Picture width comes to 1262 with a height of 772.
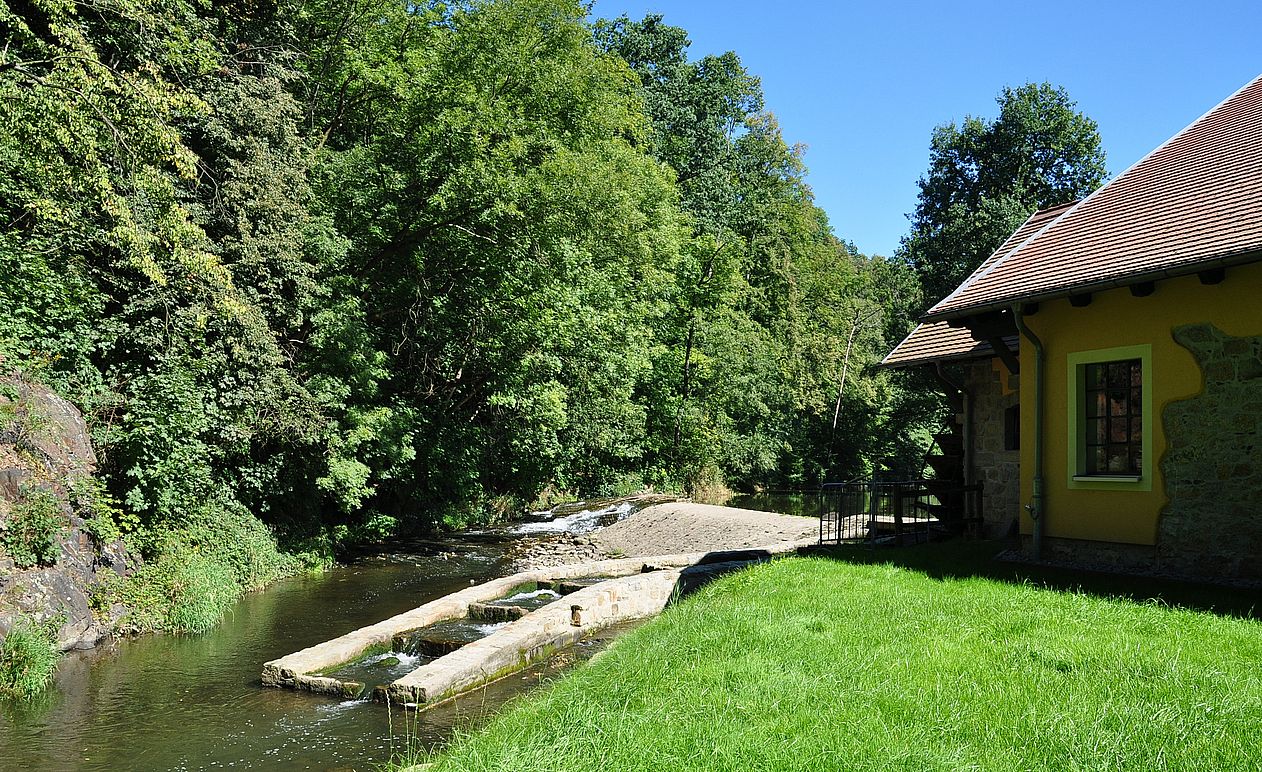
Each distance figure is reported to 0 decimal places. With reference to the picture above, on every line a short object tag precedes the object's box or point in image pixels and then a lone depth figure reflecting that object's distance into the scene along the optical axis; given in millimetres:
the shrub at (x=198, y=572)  11141
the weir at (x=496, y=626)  8398
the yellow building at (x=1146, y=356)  8570
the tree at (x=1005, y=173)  28766
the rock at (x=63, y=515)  9531
